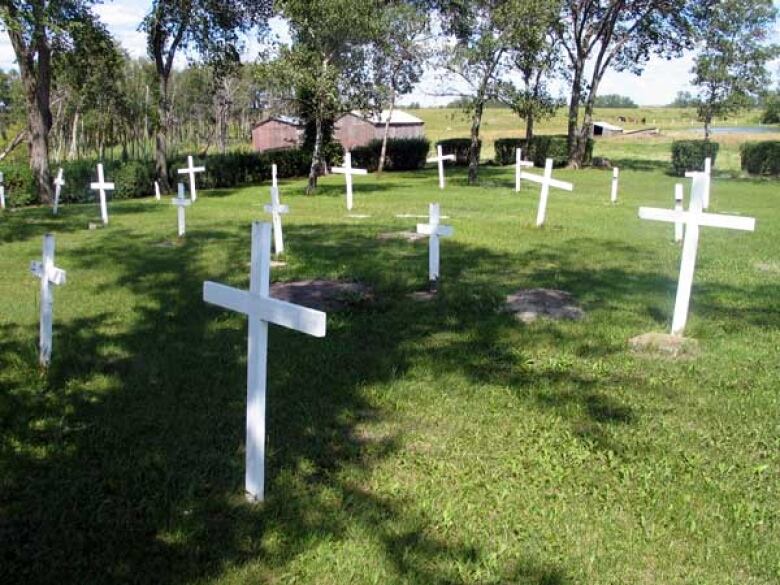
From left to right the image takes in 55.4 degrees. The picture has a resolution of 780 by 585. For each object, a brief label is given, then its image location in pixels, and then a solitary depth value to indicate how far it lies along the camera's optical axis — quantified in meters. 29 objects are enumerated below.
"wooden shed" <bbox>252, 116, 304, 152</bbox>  47.41
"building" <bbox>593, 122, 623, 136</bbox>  72.62
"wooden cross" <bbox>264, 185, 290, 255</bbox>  9.96
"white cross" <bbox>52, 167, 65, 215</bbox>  16.31
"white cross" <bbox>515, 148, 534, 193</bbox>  18.47
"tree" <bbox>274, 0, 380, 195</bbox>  20.34
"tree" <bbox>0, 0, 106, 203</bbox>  19.80
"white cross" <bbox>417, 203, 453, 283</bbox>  7.94
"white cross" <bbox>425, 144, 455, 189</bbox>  24.84
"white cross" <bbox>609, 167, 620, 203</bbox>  20.02
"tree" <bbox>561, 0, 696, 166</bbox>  36.19
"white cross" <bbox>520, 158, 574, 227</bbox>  13.43
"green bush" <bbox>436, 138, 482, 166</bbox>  42.12
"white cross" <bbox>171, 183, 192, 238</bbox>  12.23
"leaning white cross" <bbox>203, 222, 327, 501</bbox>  3.42
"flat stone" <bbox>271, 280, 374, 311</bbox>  7.49
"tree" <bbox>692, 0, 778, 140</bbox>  37.06
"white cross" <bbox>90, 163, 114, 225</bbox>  14.34
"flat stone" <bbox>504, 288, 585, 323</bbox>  7.07
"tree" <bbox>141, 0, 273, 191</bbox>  24.33
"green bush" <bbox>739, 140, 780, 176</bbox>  34.12
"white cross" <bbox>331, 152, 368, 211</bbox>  17.25
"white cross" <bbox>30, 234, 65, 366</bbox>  5.40
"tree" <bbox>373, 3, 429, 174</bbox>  25.84
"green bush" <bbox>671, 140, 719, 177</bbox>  35.66
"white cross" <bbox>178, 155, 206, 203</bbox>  19.44
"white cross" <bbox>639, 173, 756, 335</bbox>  6.16
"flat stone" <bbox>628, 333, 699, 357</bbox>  5.90
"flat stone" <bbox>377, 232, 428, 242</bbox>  11.99
